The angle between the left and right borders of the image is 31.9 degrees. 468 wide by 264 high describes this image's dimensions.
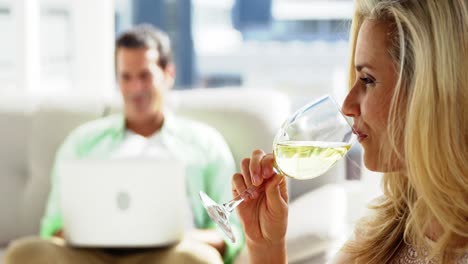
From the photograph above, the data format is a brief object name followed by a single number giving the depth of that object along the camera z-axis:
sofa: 3.04
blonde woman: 1.07
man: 2.98
